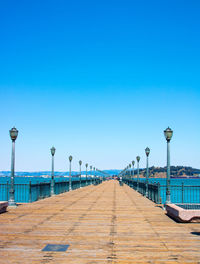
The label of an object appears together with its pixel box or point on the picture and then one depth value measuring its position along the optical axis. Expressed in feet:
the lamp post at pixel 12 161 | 58.44
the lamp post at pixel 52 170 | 92.94
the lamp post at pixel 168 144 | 57.30
